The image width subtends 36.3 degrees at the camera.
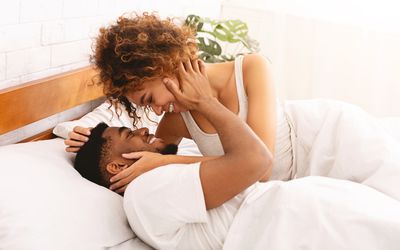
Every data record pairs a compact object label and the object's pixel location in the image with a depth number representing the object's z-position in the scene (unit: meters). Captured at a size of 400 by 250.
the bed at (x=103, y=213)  1.39
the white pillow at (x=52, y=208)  1.41
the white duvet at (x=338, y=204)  1.38
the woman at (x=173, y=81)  1.69
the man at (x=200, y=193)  1.46
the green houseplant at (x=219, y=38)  2.97
